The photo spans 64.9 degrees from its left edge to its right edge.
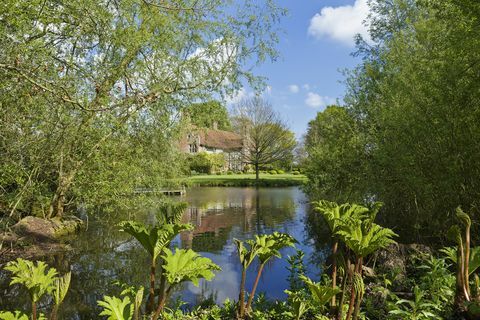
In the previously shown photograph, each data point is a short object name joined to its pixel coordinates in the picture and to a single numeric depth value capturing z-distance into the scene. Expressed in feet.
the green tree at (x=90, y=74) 23.52
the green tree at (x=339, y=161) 48.19
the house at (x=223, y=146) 168.25
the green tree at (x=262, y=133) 127.44
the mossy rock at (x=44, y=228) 39.19
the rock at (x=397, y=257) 21.03
